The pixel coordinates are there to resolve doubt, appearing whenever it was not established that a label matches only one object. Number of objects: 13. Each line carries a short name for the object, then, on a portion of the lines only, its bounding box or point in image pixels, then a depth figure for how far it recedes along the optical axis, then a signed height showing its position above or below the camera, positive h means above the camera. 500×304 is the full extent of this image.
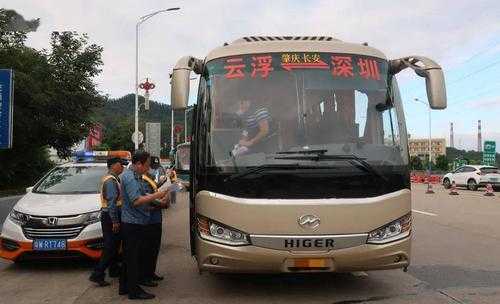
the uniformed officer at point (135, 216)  6.66 -0.65
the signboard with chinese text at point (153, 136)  27.02 +1.07
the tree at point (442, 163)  82.55 -0.79
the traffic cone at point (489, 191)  26.86 -1.59
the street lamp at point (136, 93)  35.88 +4.13
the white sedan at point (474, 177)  32.00 -1.09
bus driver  6.25 +0.33
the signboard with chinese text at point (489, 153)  47.16 +0.33
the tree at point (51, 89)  20.06 +2.54
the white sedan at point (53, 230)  8.14 -0.97
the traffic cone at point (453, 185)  34.07 -1.62
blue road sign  13.45 +1.24
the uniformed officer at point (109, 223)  7.48 -0.82
